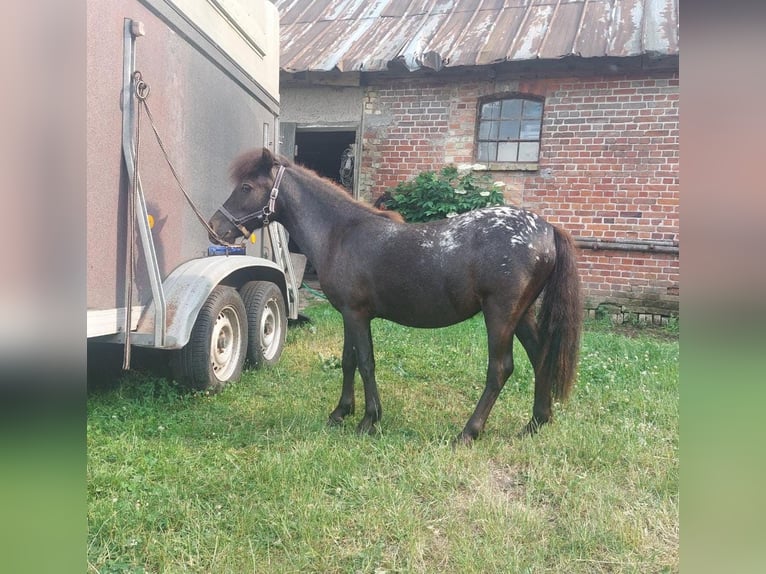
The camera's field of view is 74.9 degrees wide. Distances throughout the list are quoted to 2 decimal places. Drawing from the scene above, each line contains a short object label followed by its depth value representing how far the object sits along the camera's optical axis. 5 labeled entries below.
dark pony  2.88
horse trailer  2.84
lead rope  2.99
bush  7.39
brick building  7.04
